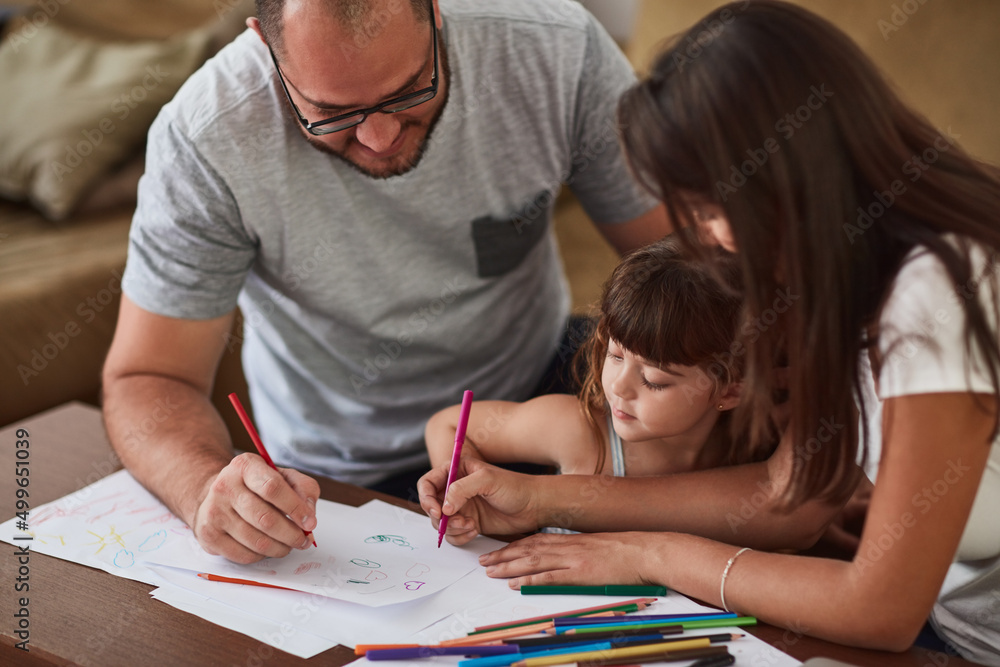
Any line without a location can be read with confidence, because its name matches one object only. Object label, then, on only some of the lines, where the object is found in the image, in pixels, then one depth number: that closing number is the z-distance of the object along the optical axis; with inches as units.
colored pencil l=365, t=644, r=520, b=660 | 32.2
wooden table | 33.0
